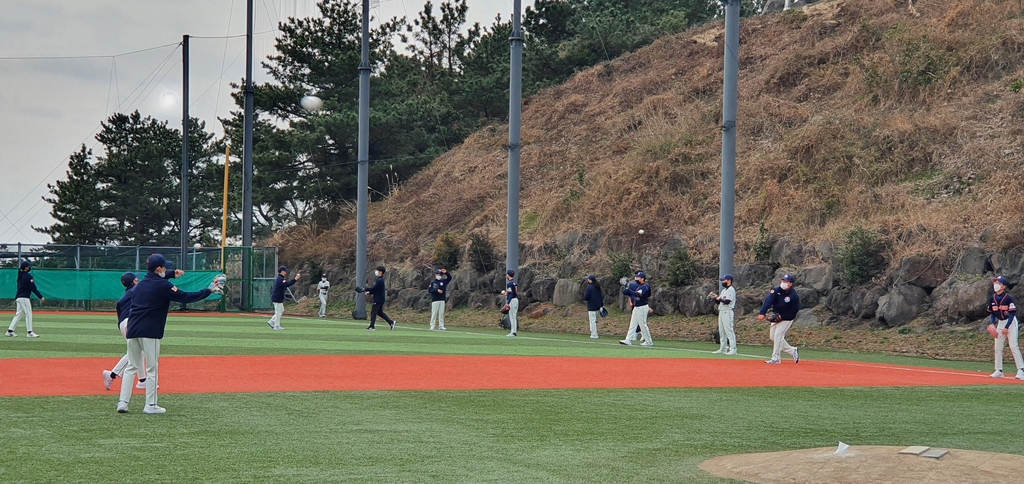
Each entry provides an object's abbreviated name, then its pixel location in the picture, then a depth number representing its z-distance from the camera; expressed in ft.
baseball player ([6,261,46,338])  79.71
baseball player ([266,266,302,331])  107.55
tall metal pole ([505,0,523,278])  115.55
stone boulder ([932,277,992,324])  87.40
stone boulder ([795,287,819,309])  101.76
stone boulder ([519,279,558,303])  132.16
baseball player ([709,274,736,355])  79.15
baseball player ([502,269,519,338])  104.36
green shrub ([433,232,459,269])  153.99
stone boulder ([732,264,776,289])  110.22
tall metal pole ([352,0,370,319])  133.18
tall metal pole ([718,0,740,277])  88.84
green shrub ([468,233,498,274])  146.10
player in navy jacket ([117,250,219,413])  38.63
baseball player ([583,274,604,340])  102.42
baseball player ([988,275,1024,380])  61.26
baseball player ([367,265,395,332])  105.50
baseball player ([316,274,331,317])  142.86
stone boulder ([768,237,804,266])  109.29
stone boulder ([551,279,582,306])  127.54
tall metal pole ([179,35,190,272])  156.46
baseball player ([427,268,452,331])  107.86
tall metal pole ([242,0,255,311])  153.17
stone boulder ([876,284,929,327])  93.04
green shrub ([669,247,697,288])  116.98
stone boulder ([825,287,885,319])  96.33
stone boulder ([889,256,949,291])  94.48
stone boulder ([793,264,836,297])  102.06
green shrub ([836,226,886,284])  99.45
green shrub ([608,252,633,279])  123.95
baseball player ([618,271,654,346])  88.07
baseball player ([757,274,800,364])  69.77
